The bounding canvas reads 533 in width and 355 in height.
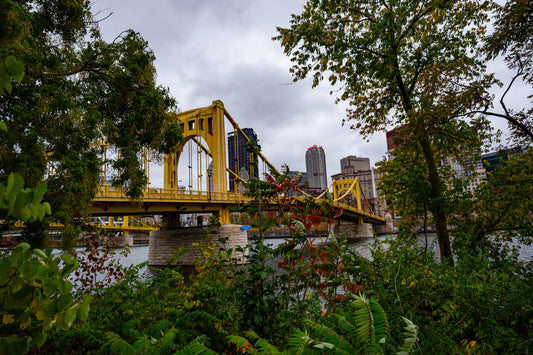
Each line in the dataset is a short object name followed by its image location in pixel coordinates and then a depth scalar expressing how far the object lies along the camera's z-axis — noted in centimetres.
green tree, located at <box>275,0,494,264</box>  509
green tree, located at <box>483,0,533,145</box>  403
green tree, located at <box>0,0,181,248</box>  507
